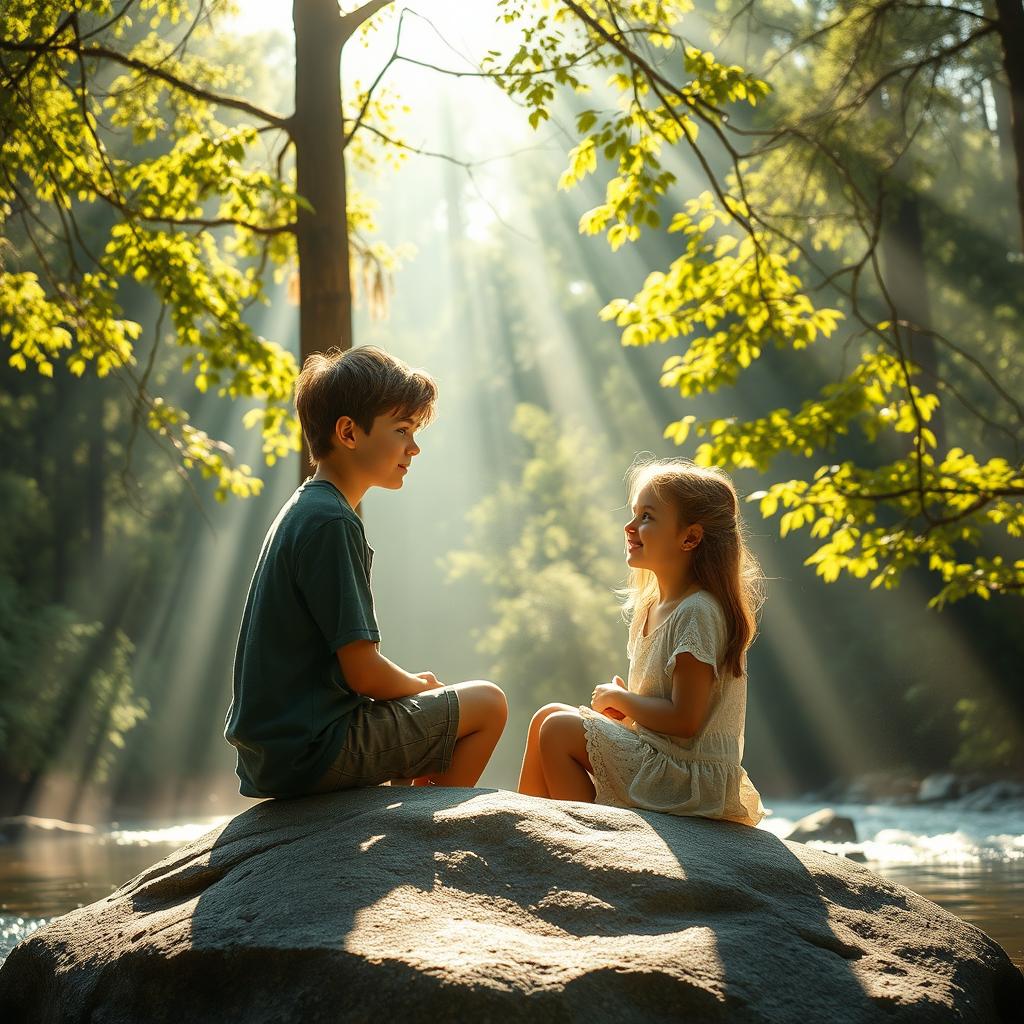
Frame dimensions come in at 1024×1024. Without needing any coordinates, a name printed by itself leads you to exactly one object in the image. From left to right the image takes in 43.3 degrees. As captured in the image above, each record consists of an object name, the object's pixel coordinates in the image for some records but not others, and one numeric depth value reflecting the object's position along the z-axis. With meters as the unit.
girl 3.81
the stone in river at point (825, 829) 12.20
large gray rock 2.59
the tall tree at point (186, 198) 6.14
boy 3.54
